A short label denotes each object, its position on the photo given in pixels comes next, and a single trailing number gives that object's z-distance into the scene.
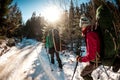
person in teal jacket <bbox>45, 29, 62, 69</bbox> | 4.15
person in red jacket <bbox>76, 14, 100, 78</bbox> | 1.68
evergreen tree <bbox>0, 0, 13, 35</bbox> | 7.66
